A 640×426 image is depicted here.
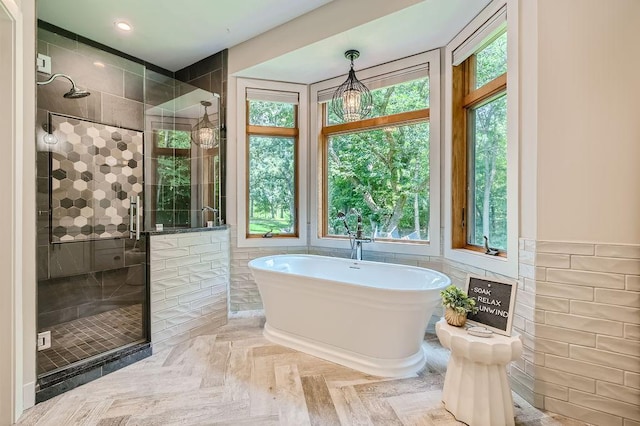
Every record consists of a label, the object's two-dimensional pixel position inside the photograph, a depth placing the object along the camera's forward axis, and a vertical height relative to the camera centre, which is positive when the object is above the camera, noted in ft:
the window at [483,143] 6.44 +1.81
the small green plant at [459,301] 5.78 -1.75
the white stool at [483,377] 5.09 -2.92
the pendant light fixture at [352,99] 9.15 +3.57
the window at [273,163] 11.40 +1.82
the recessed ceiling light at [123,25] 9.34 +5.79
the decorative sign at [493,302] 5.39 -1.70
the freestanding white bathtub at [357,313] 6.88 -2.55
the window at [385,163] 9.52 +1.67
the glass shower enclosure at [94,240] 8.34 -0.94
